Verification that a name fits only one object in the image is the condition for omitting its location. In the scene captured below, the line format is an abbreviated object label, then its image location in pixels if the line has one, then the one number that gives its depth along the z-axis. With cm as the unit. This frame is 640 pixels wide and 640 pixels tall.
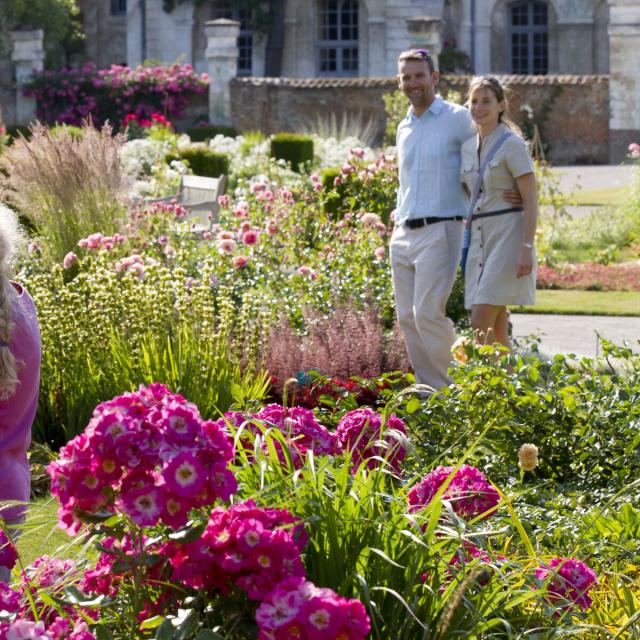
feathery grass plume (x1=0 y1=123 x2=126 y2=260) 1355
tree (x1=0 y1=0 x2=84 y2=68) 4930
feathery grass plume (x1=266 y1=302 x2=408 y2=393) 1014
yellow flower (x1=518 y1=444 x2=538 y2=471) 574
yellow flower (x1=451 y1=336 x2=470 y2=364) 770
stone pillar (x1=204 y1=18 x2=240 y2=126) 4473
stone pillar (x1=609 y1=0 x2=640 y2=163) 4205
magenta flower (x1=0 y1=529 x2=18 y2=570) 419
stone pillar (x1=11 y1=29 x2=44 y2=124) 4820
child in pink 470
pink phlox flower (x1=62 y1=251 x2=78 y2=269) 1103
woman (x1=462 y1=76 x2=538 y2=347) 937
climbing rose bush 4534
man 969
